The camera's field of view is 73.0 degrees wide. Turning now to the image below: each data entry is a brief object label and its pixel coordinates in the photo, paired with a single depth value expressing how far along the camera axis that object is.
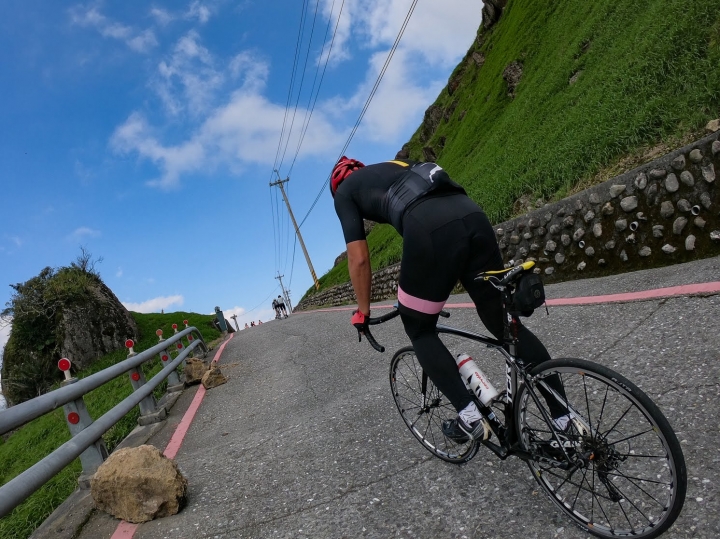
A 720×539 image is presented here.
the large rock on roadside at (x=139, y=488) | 3.32
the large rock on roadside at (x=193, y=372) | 8.30
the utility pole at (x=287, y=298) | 76.21
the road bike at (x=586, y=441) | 1.92
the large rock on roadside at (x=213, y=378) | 7.85
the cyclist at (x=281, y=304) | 33.78
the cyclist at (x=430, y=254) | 2.54
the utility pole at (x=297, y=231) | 42.44
